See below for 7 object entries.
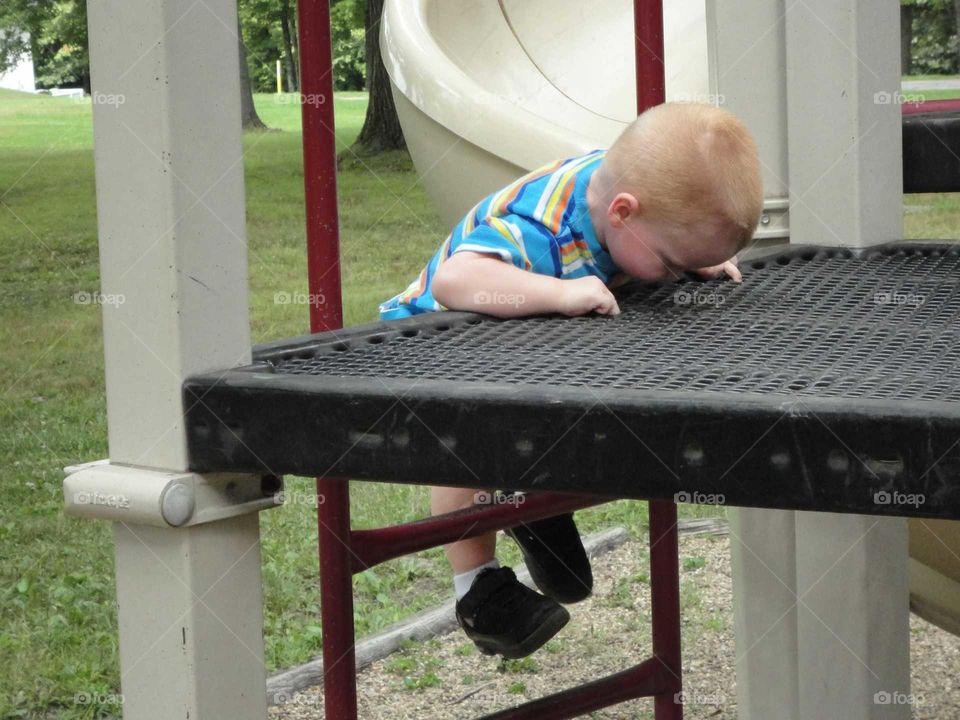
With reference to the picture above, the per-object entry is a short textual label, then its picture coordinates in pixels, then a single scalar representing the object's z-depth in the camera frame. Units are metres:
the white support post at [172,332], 2.76
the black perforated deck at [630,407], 2.56
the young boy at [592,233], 3.12
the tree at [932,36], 17.55
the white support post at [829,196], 3.42
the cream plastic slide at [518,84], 4.87
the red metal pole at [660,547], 3.43
